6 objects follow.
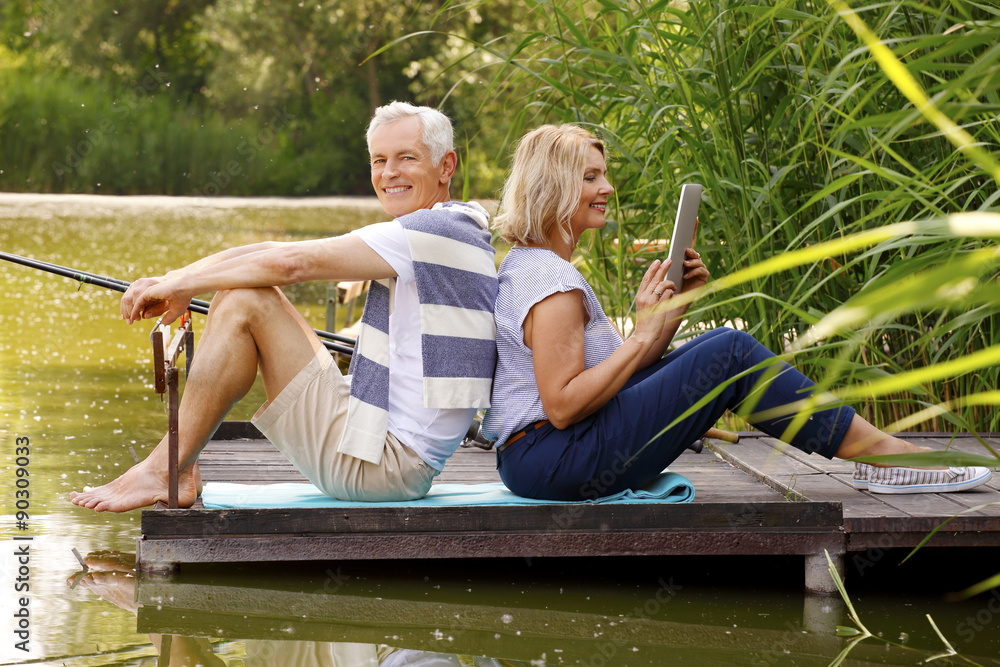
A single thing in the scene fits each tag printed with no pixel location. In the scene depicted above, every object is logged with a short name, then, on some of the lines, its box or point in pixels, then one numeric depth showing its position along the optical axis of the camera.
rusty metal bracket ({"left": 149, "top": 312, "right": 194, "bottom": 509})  4.84
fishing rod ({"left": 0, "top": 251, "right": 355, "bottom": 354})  5.79
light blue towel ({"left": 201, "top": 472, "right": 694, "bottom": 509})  5.49
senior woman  5.08
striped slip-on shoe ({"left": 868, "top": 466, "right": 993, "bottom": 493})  5.81
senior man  5.04
